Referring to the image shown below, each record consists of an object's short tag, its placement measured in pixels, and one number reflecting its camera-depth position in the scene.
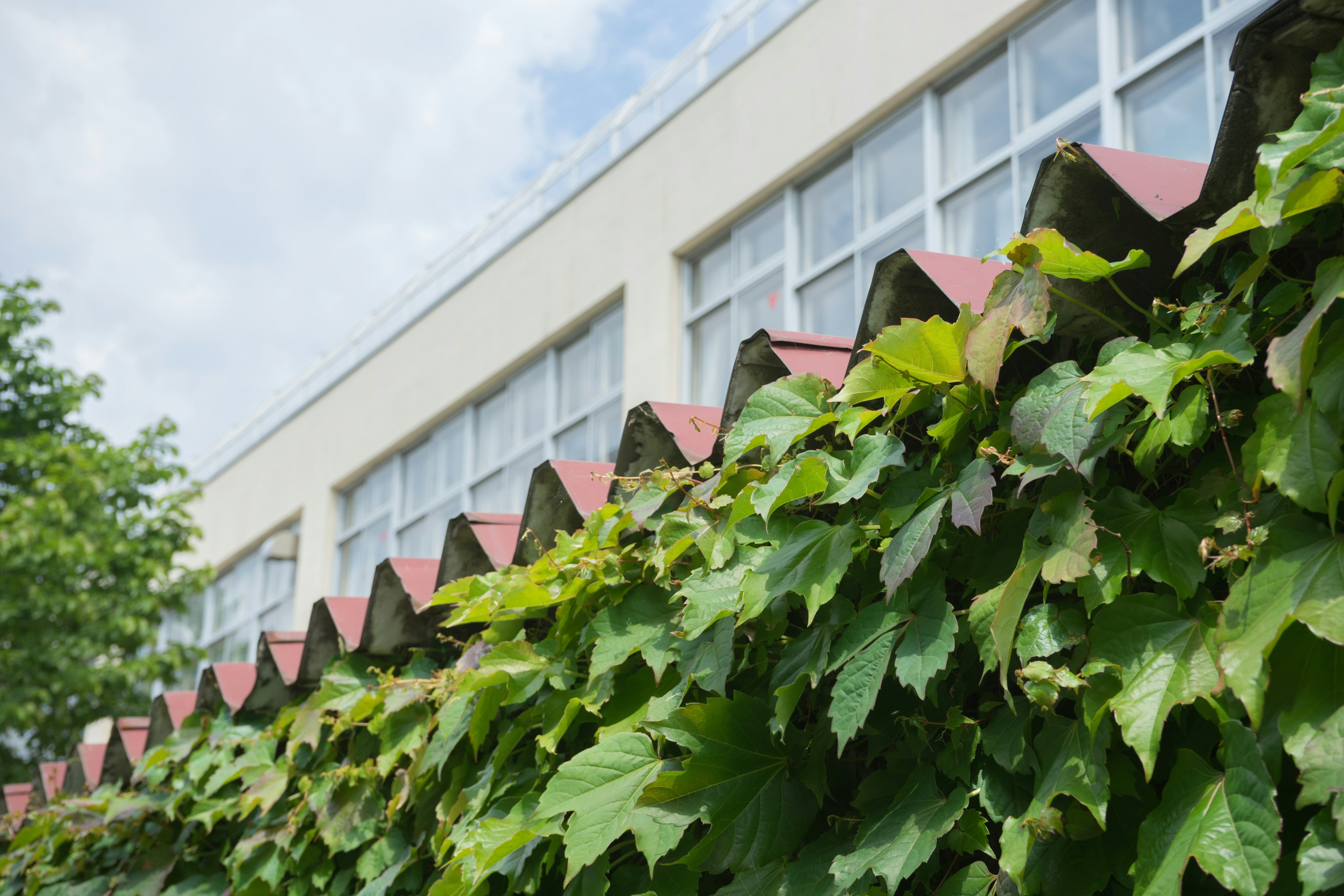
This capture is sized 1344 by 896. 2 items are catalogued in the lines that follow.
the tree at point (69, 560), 11.23
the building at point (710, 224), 6.82
